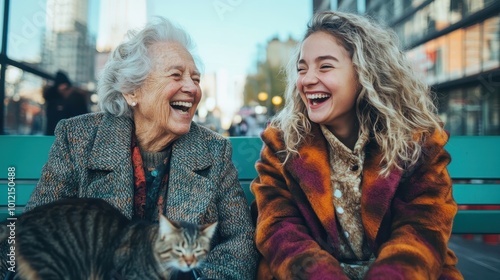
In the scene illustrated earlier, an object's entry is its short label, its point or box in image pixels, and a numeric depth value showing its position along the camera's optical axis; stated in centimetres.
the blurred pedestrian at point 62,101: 458
